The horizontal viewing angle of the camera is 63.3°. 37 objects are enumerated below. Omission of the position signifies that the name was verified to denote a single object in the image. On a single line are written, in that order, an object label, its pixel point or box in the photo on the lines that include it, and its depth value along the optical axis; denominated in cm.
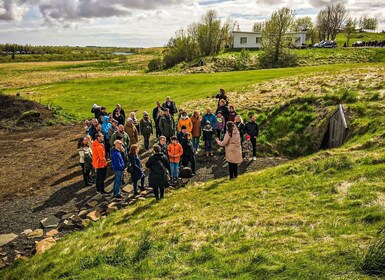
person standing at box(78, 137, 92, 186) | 1454
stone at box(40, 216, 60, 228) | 1174
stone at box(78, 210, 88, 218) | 1226
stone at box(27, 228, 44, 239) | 1106
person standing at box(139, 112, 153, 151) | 1786
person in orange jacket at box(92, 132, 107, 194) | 1345
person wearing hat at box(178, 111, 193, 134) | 1620
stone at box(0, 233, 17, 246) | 1071
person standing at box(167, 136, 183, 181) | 1366
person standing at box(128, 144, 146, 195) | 1279
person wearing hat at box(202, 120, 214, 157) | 1684
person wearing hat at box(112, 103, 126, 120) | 1841
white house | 8094
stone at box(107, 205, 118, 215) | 1243
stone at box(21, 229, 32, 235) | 1130
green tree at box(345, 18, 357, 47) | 9157
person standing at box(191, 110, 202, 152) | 1707
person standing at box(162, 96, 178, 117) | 1966
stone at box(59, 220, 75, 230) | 1152
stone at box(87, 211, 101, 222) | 1190
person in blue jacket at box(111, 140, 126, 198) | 1295
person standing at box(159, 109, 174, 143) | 1712
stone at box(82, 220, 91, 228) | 1150
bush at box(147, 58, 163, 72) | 7281
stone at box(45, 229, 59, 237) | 1106
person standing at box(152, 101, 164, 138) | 1899
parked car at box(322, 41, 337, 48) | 7713
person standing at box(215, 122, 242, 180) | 1287
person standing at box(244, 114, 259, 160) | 1580
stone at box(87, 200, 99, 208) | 1308
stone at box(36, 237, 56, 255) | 1008
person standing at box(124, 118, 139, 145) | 1667
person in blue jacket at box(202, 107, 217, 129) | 1742
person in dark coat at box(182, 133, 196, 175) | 1482
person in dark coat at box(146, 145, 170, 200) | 1173
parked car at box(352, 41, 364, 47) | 7643
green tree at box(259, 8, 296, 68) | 5584
